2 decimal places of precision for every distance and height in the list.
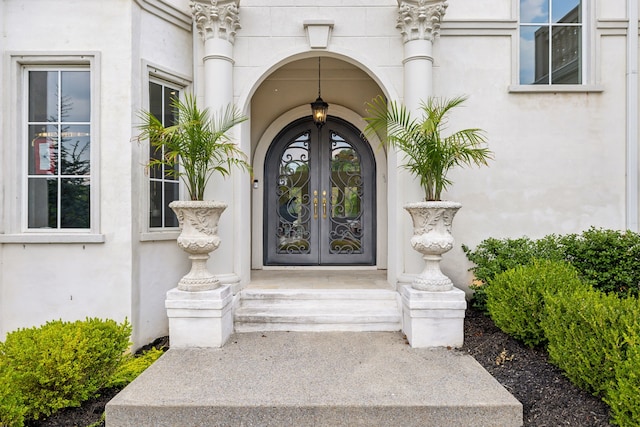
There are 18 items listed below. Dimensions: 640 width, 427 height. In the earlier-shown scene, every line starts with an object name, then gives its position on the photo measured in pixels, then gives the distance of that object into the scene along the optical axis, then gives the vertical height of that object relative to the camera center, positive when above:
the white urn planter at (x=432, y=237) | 3.99 -0.25
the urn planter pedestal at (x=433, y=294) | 3.93 -0.83
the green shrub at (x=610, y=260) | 4.39 -0.55
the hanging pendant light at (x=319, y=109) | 5.98 +1.60
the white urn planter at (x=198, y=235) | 3.95 -0.23
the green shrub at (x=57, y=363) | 2.71 -1.08
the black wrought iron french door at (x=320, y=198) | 6.54 +0.25
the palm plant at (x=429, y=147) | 3.96 +0.68
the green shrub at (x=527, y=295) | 3.48 -0.77
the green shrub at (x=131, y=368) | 3.23 -1.42
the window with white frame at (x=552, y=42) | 5.30 +2.35
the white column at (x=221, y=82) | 4.52 +1.55
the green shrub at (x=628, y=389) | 2.19 -1.02
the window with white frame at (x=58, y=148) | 4.44 +0.76
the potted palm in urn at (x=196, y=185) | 3.86 +0.30
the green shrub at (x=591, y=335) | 2.49 -0.85
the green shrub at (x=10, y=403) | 2.36 -1.18
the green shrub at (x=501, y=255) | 4.54 -0.51
